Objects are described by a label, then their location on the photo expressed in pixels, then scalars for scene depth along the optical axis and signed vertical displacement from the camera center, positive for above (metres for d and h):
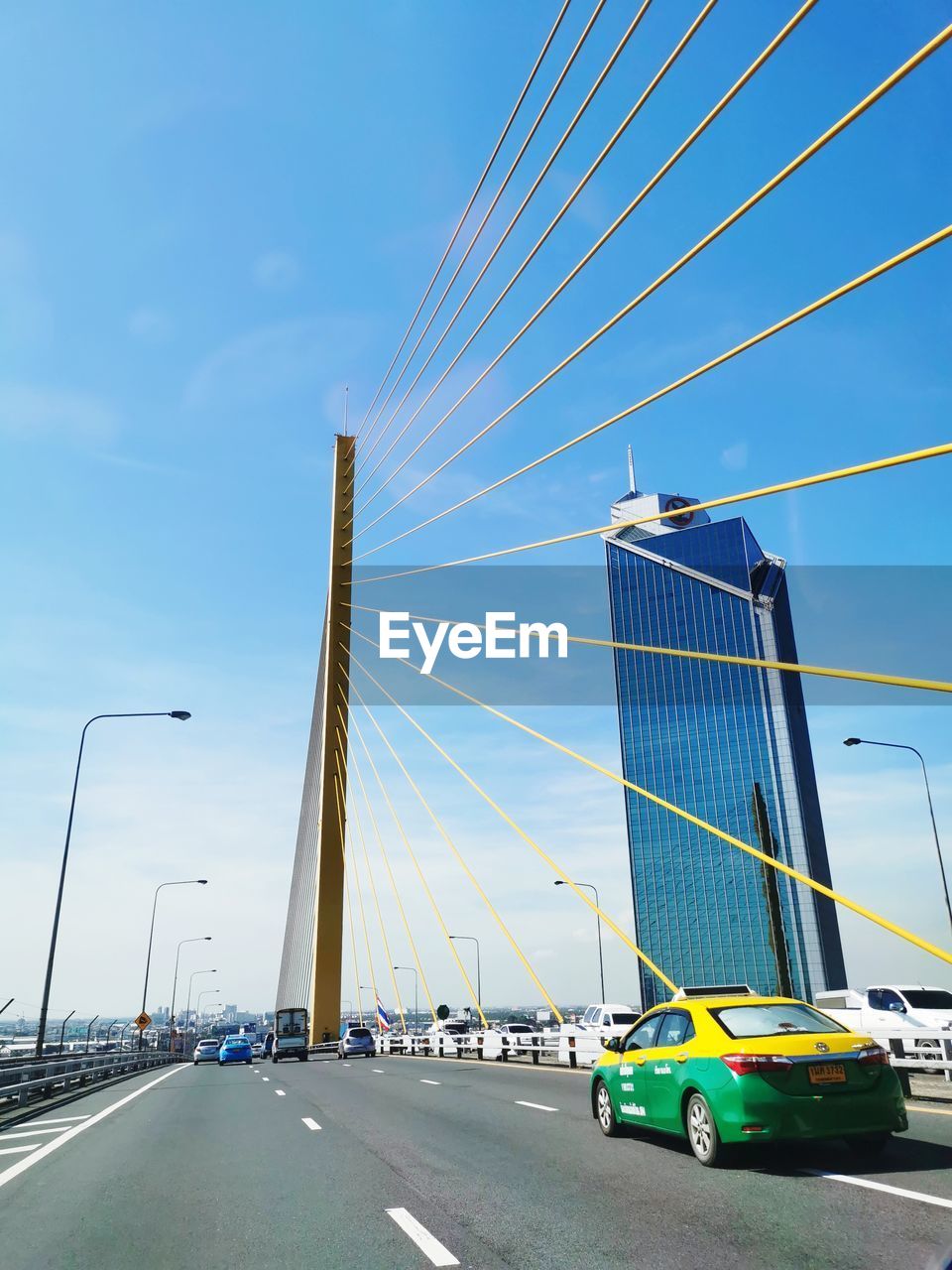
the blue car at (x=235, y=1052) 47.56 -1.55
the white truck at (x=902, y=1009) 21.03 -0.12
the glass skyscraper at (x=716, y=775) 133.38 +30.77
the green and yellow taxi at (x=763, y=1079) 7.29 -0.53
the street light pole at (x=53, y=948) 25.51 +1.95
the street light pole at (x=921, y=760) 36.03 +9.29
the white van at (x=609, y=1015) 32.83 -0.18
